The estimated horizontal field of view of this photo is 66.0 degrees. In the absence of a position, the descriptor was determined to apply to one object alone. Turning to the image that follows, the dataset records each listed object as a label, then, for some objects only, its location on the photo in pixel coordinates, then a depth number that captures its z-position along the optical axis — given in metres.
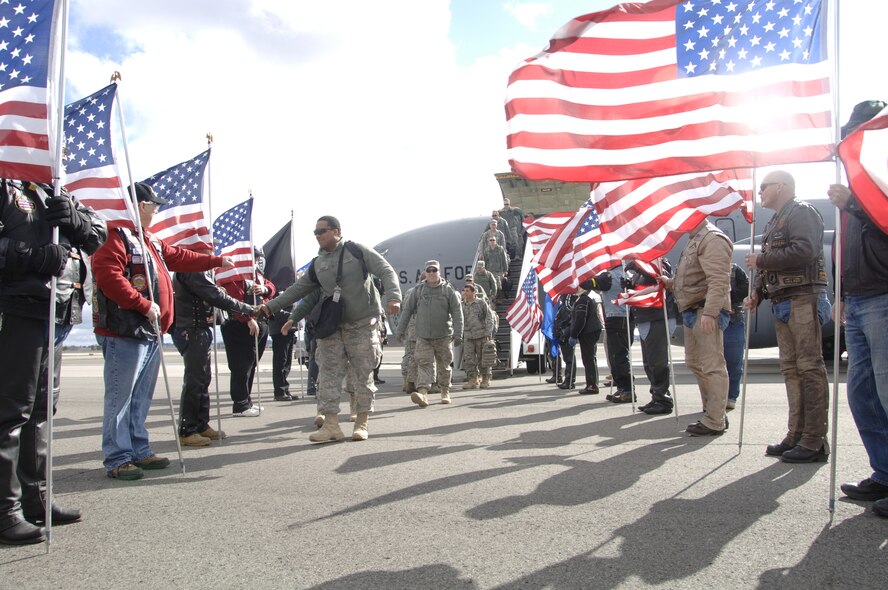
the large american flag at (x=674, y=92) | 4.23
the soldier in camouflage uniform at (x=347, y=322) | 6.42
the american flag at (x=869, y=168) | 3.33
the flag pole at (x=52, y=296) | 3.41
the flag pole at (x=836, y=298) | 3.49
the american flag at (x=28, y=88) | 3.53
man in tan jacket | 5.78
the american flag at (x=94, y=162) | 4.88
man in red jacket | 4.77
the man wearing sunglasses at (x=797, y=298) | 4.68
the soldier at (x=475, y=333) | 12.05
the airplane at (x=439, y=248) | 21.81
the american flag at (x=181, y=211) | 7.55
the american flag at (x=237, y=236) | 9.29
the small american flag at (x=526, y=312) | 12.02
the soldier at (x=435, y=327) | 9.61
